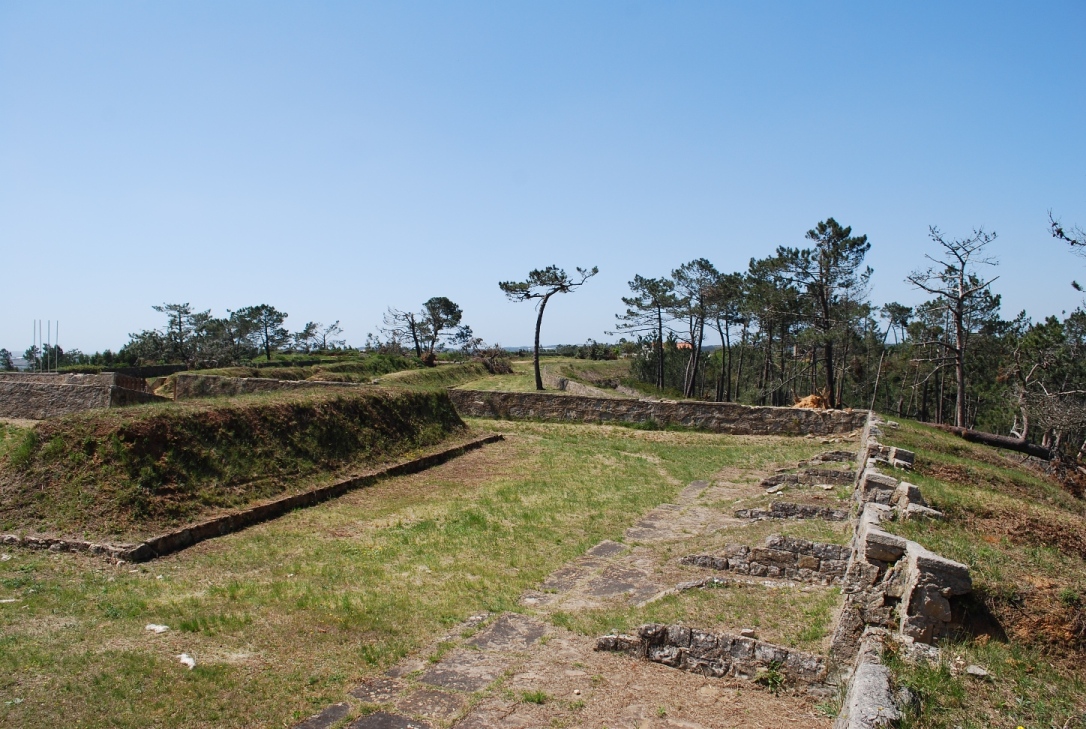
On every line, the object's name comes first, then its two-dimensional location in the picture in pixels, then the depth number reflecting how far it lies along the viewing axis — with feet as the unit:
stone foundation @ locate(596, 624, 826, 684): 16.35
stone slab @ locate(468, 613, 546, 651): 19.24
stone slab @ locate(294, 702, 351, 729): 14.90
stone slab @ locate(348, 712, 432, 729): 14.89
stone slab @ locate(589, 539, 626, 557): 28.22
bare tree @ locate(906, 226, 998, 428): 73.15
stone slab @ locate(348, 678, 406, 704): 16.10
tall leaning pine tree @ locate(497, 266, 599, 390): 114.01
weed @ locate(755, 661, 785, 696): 16.21
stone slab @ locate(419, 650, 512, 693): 16.85
